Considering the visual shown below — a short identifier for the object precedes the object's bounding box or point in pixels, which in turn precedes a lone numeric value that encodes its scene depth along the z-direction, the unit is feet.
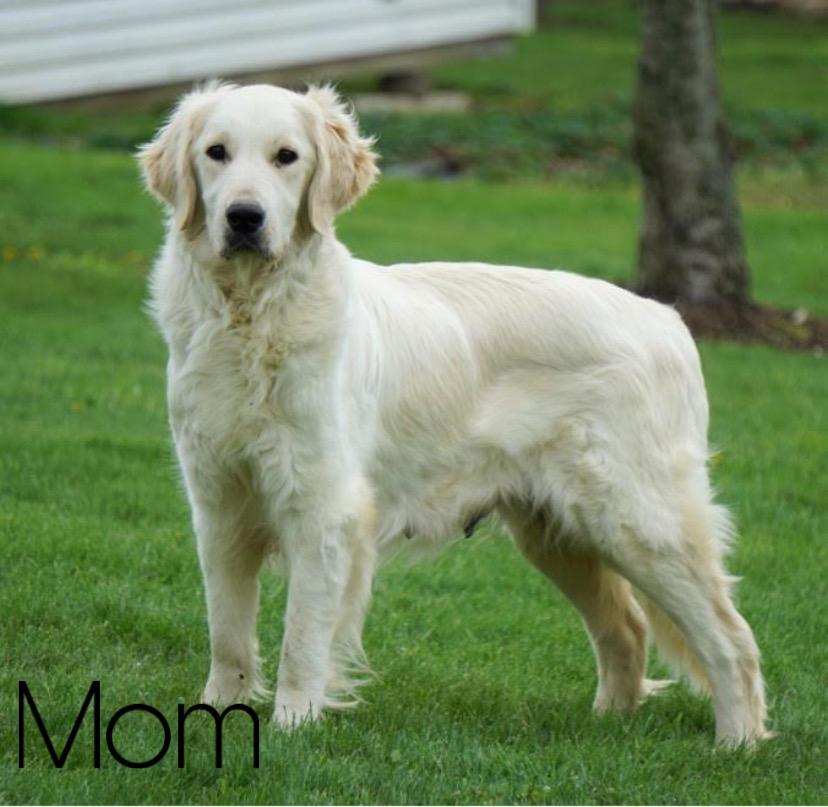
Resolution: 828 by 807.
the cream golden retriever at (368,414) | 34.43
